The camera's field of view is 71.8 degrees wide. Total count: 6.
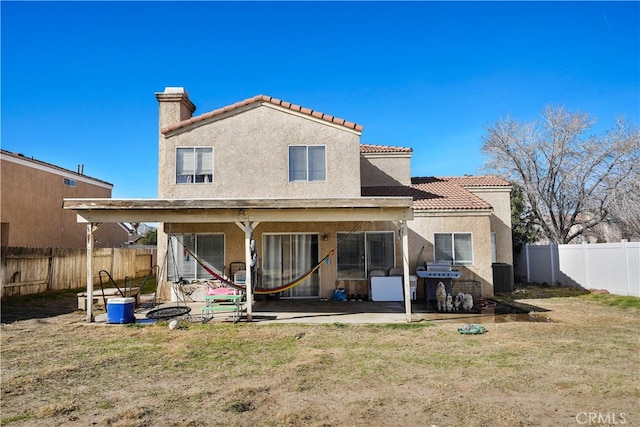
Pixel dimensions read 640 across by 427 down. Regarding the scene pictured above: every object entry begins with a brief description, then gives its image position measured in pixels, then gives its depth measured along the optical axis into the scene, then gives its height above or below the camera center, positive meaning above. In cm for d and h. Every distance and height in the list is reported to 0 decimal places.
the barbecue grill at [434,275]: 1271 -69
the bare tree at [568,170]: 2214 +427
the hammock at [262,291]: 1087 -86
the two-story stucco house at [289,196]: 1363 +163
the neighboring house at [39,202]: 2084 +270
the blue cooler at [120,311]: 1027 -130
